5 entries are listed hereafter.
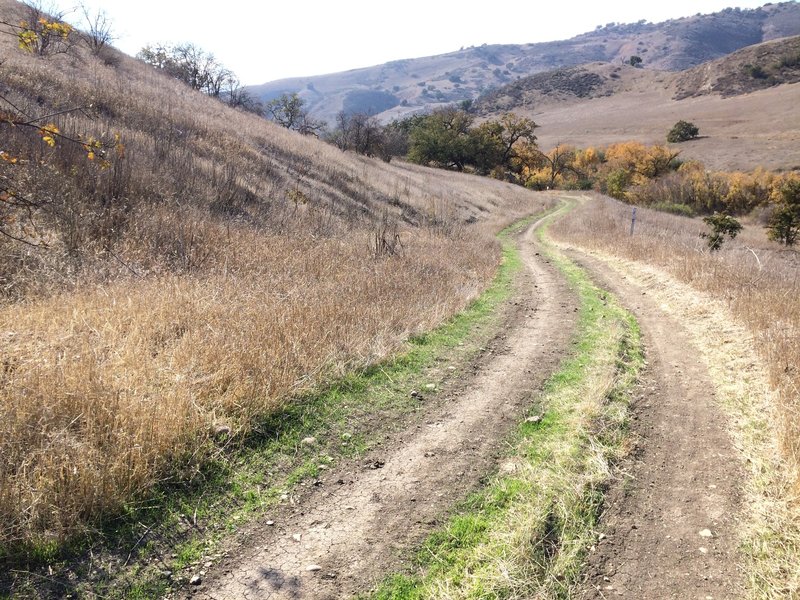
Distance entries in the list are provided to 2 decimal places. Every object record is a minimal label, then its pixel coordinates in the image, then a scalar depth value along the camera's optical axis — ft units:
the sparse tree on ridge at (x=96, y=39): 89.61
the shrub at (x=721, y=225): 67.58
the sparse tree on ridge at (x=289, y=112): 205.28
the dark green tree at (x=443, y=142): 200.64
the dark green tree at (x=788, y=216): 100.94
